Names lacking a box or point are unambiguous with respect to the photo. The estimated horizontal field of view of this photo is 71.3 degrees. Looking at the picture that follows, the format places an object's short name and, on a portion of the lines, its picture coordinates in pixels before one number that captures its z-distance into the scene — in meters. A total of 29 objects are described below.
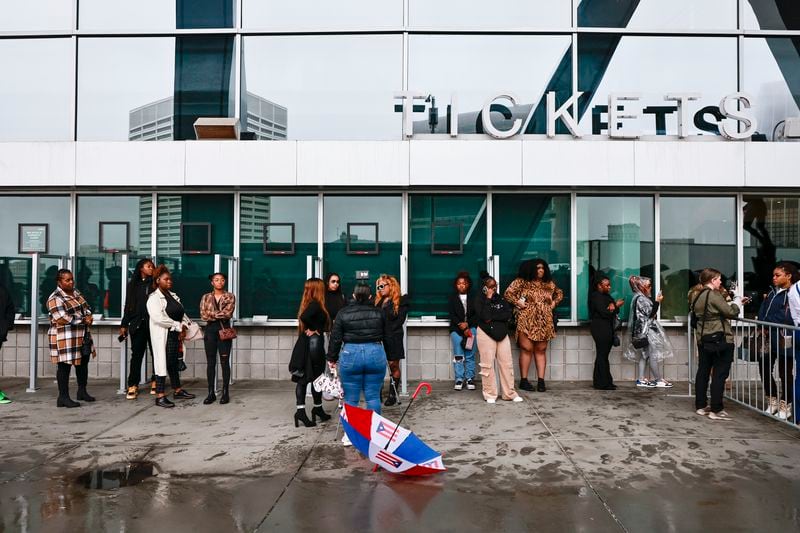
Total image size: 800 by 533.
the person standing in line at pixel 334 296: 7.80
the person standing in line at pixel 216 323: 7.19
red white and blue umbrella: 4.57
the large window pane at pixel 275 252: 9.14
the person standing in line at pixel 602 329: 8.16
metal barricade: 6.12
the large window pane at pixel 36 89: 9.50
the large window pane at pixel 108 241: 9.23
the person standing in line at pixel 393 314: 7.05
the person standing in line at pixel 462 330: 8.13
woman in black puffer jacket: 5.45
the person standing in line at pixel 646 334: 8.21
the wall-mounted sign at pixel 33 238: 9.40
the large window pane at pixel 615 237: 9.09
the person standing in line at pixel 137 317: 7.53
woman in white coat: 7.19
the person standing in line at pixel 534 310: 8.04
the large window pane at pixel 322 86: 9.33
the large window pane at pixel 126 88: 9.46
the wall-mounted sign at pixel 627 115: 8.55
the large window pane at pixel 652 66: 9.30
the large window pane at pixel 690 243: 9.06
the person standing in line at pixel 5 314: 7.22
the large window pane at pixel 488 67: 9.29
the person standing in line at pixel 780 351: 6.31
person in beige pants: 7.26
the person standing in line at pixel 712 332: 6.47
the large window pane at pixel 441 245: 9.05
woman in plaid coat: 7.12
